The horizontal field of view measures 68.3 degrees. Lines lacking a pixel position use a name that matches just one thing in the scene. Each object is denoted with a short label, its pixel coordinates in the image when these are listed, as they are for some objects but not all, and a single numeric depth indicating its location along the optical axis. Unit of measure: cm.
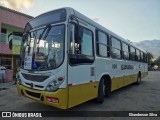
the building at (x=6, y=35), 1065
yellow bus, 316
